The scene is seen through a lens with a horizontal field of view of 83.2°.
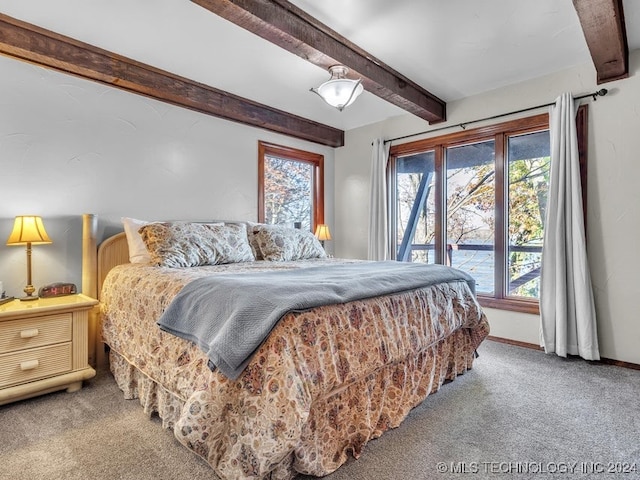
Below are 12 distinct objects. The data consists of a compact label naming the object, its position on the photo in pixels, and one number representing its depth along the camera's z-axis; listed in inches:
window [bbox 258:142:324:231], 160.2
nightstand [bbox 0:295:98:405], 80.7
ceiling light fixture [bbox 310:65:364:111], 97.6
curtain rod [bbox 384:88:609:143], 111.8
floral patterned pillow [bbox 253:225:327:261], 126.8
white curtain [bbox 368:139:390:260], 165.2
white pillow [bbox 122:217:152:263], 106.6
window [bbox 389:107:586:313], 130.1
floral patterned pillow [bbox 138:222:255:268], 101.7
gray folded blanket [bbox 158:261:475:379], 54.0
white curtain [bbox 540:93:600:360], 110.8
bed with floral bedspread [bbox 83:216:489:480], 53.1
